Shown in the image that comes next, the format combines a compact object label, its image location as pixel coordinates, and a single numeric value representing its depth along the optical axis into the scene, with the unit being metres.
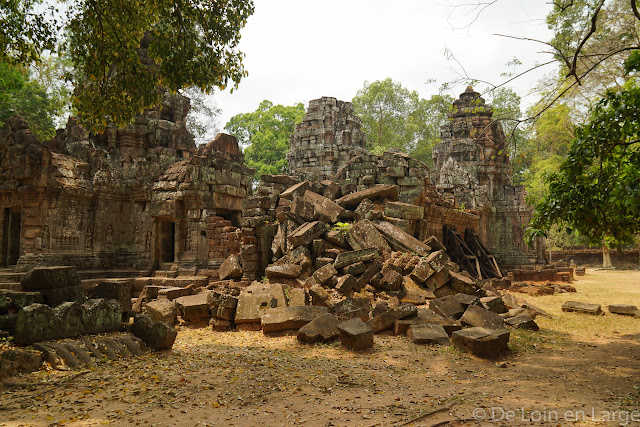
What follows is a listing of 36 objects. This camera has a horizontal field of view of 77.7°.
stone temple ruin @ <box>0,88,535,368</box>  7.43
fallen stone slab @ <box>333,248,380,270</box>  8.99
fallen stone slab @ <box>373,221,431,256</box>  9.96
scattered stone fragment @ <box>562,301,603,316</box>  9.74
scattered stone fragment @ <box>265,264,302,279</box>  9.29
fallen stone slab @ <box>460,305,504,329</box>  6.97
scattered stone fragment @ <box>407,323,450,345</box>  6.53
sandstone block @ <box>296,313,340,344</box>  6.67
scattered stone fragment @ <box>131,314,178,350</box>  5.90
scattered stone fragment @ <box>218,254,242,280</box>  11.02
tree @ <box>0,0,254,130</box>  6.82
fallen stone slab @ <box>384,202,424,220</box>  11.78
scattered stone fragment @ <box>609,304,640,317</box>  9.55
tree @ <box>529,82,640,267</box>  5.21
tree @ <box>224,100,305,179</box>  34.60
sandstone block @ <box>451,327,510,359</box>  5.87
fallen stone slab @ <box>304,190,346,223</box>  10.98
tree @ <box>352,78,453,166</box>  39.25
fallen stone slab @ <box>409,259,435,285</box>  8.97
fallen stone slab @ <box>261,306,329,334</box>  7.43
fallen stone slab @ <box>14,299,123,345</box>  5.00
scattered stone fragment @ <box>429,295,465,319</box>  7.66
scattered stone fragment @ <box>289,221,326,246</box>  9.94
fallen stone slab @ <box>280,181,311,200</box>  12.47
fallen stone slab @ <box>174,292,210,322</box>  8.57
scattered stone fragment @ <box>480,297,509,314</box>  8.38
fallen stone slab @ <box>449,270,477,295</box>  9.05
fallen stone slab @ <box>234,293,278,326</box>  8.05
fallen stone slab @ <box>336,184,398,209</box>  12.32
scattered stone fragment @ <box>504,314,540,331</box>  7.72
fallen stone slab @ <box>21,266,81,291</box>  5.79
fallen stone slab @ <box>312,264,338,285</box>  8.75
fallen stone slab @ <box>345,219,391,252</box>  9.76
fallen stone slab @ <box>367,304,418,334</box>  7.20
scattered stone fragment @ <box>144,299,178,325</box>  8.19
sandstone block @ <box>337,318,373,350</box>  6.18
